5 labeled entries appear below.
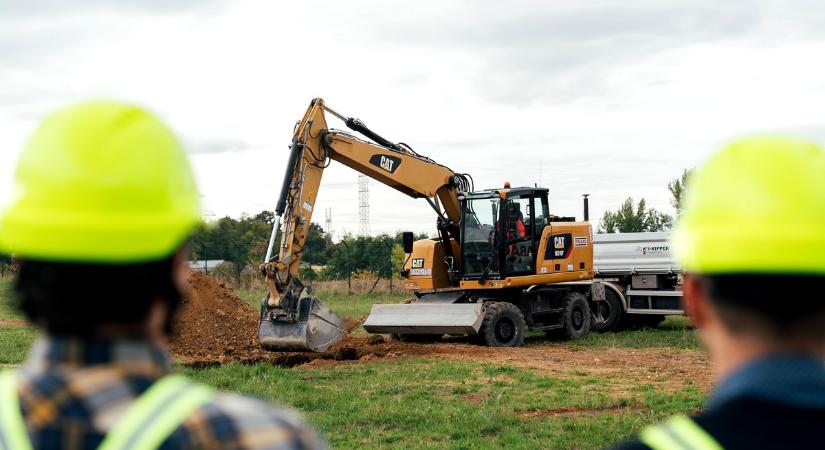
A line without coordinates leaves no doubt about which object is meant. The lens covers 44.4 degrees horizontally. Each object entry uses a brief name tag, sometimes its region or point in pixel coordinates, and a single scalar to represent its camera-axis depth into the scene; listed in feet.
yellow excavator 54.08
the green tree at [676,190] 167.22
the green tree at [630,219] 185.06
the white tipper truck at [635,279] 71.41
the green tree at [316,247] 166.71
